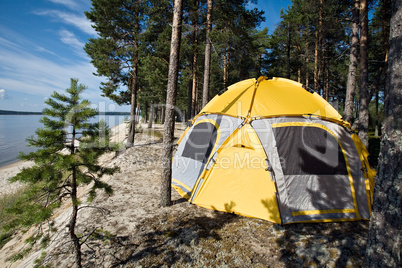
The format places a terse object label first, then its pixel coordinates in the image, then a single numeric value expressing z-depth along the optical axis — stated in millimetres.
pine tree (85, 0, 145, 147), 10852
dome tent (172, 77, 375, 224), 4184
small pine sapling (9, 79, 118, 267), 2404
